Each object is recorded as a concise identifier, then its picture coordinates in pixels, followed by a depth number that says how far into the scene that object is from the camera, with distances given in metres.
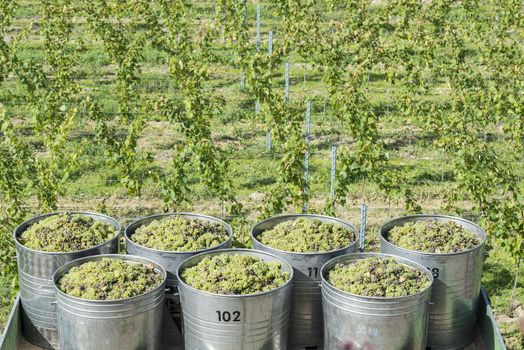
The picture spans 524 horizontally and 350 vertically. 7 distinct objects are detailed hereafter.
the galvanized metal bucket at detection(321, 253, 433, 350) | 4.36
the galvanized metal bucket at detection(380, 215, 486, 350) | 4.88
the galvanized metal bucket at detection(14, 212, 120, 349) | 4.93
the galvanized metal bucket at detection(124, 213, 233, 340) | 4.86
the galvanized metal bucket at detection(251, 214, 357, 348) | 4.87
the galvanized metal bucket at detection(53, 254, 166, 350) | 4.34
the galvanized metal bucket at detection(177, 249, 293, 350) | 4.34
